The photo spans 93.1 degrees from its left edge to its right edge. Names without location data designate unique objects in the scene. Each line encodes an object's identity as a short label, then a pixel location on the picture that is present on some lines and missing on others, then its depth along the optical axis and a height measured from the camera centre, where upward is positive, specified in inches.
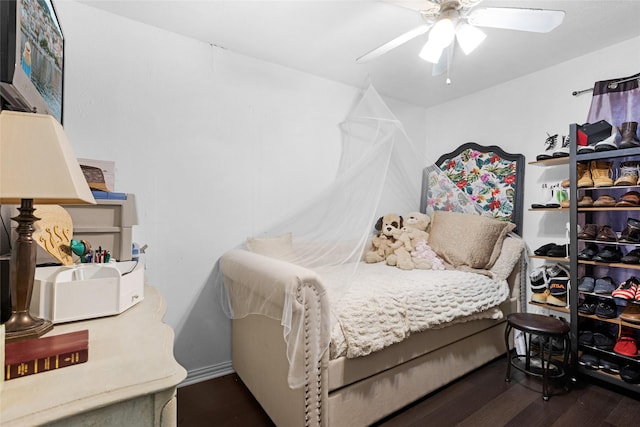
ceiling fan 59.2 +40.5
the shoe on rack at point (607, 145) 79.0 +19.8
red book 24.0 -12.0
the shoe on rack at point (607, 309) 79.5 -23.7
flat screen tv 36.0 +21.9
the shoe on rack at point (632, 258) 75.9 -9.4
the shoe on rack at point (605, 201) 80.0 +5.0
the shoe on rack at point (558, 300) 89.7 -24.3
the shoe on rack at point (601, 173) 81.4 +12.9
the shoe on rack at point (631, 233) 76.4 -3.2
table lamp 25.9 +2.7
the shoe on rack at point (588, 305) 82.3 -23.5
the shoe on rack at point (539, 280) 95.1 -19.2
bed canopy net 82.7 +4.8
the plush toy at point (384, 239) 109.4 -8.4
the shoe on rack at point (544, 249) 95.3 -9.7
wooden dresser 20.6 -13.3
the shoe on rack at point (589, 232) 83.4 -3.5
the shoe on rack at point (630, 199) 76.2 +5.3
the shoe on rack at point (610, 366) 77.8 -38.0
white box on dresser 34.7 -9.7
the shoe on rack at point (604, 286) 80.6 -17.9
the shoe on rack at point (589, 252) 82.9 -9.0
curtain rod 86.4 +40.4
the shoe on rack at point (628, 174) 77.3 +11.9
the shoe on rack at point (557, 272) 92.7 -16.3
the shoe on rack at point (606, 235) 80.2 -4.0
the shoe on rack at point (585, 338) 82.2 -32.4
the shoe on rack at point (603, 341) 79.5 -32.1
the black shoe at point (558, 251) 91.1 -9.8
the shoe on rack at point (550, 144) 99.9 +24.9
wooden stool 74.6 -34.3
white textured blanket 60.2 -20.8
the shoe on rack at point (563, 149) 91.2 +22.8
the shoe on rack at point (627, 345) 75.2 -31.5
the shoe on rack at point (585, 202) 83.0 +4.8
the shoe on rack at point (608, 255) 79.4 -9.2
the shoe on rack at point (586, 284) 83.6 -17.9
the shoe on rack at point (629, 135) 76.1 +21.7
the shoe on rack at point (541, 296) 93.6 -24.2
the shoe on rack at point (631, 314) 74.0 -23.2
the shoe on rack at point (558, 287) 90.0 -20.2
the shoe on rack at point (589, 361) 80.3 -37.8
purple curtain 85.3 +34.8
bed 55.8 -27.4
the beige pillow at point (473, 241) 99.3 -7.6
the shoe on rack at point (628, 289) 74.4 -17.4
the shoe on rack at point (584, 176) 83.9 +12.3
